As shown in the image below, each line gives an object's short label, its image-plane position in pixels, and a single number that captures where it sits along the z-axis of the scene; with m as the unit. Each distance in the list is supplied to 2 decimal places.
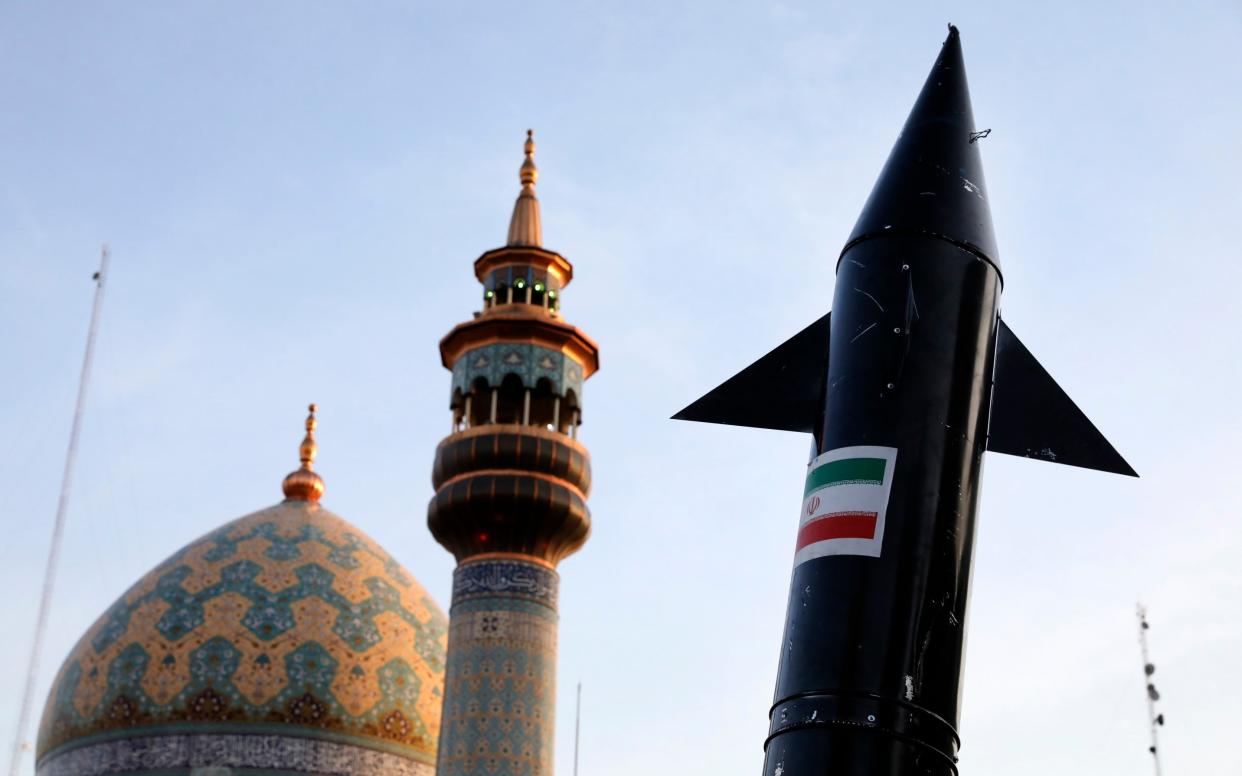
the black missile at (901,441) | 6.43
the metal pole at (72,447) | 26.94
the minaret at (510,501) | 20.58
